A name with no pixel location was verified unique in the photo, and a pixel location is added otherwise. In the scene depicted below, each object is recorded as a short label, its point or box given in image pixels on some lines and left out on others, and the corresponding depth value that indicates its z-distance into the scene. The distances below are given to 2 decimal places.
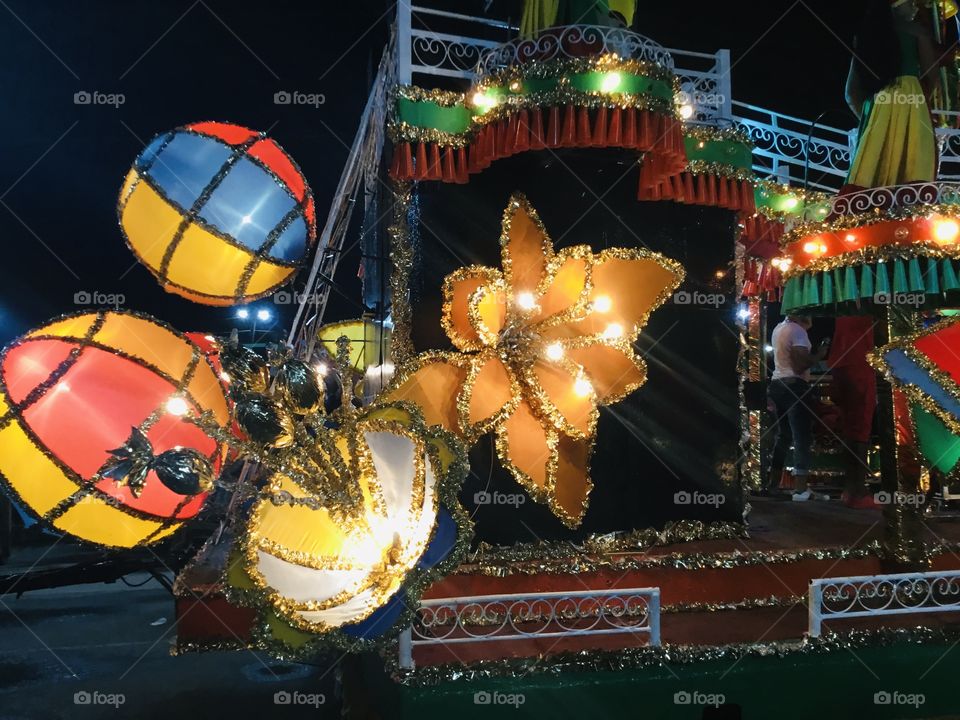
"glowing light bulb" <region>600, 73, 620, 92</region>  3.91
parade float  2.88
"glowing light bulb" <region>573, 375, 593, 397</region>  4.27
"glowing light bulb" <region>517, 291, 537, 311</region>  4.26
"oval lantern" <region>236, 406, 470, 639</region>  2.29
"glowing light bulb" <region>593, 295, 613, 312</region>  4.40
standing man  6.74
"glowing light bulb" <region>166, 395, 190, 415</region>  2.94
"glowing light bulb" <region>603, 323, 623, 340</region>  4.41
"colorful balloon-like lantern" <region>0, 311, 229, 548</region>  2.86
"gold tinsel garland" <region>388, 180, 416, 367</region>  4.24
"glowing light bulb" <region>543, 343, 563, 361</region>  4.26
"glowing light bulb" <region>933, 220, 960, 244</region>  3.85
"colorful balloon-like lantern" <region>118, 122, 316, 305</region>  3.89
